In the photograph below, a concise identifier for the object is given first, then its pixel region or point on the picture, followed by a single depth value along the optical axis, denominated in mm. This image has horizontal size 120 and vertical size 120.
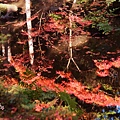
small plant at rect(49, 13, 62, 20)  13727
